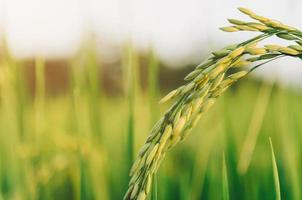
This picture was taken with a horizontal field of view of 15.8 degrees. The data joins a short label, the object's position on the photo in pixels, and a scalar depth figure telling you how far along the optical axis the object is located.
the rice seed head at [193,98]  0.45
